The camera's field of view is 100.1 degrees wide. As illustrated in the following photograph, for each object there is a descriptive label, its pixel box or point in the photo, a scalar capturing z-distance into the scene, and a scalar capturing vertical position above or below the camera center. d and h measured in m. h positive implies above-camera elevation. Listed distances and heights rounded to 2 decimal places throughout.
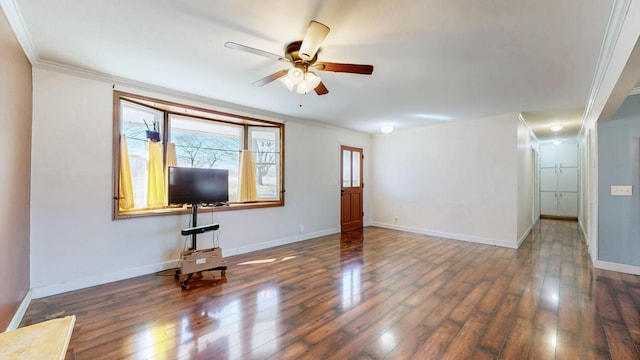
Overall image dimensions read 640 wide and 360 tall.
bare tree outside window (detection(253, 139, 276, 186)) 4.89 +0.45
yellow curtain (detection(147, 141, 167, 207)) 3.58 +0.05
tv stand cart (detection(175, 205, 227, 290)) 3.36 -0.66
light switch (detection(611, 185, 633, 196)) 3.65 -0.11
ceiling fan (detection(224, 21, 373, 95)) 2.10 +1.03
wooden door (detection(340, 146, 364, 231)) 6.41 -0.19
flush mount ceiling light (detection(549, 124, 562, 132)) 5.91 +1.24
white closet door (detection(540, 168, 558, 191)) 8.36 +0.08
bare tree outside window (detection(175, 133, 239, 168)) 4.03 +0.48
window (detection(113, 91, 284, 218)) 3.40 +0.46
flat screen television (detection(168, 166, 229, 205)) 3.38 -0.08
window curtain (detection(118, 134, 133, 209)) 3.32 +0.00
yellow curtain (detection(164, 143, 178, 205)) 3.70 +0.29
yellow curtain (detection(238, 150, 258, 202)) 4.57 +0.04
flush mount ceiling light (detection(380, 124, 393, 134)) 5.56 +1.12
